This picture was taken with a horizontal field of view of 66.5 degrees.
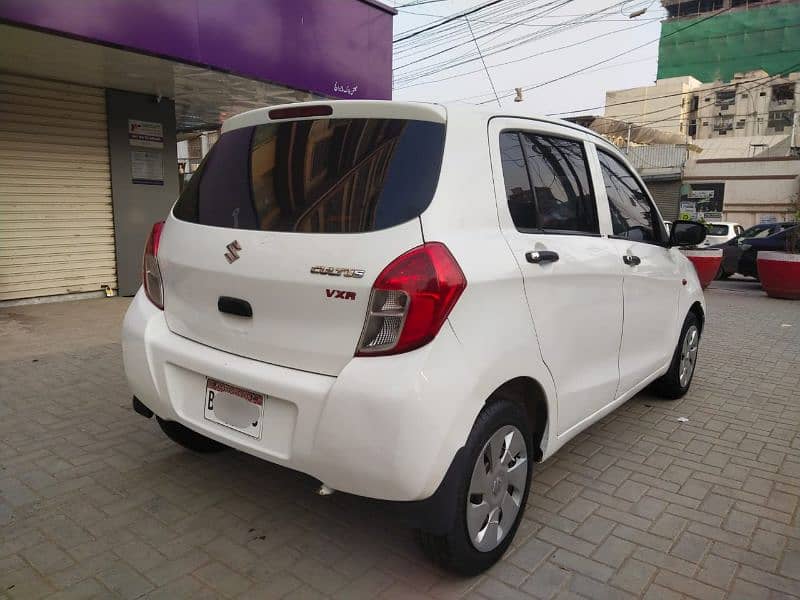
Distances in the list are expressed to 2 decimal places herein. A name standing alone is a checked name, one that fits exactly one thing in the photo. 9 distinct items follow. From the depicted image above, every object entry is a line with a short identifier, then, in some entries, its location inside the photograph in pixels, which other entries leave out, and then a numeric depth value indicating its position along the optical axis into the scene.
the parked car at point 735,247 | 14.89
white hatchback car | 2.07
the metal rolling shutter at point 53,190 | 7.72
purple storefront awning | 5.80
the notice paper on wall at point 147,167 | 8.90
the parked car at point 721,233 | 16.97
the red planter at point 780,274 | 10.80
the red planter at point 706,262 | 11.65
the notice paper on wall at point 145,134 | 8.82
